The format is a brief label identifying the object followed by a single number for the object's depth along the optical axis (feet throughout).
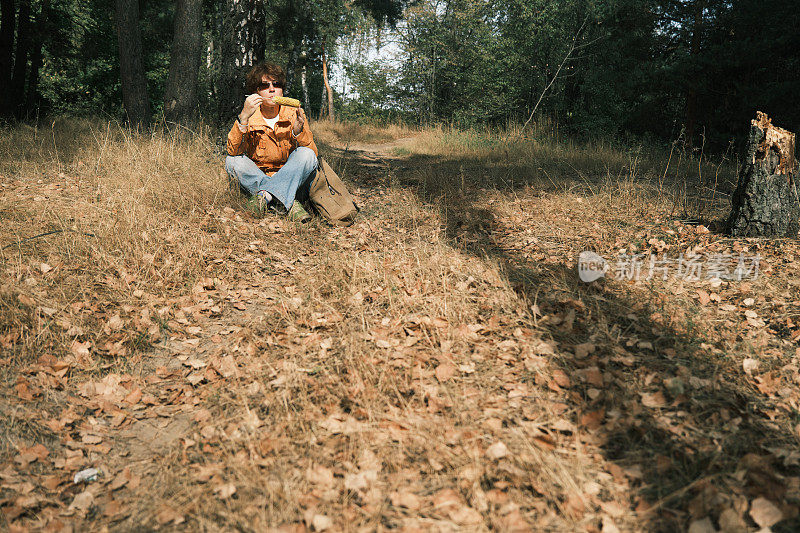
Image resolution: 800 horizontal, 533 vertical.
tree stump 13.64
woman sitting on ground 15.65
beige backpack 16.65
